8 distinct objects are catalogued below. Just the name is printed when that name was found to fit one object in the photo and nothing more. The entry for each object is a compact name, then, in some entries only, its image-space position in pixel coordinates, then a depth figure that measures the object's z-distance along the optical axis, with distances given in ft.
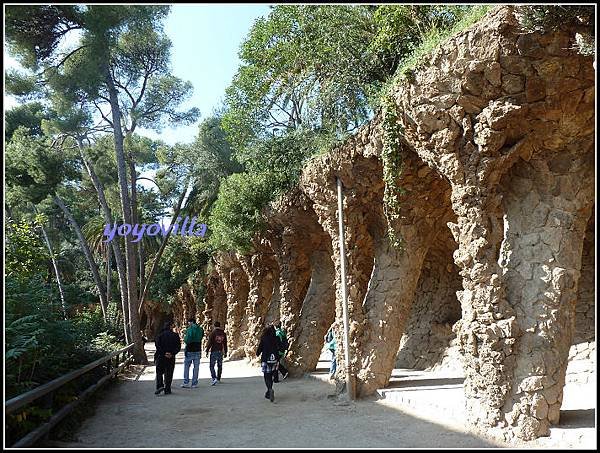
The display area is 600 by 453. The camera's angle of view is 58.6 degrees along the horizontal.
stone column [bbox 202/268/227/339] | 99.50
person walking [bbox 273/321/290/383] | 44.11
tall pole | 33.81
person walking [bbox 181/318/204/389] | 43.04
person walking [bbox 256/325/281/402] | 34.99
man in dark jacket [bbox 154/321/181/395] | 38.73
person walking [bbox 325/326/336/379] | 39.06
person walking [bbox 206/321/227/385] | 47.06
